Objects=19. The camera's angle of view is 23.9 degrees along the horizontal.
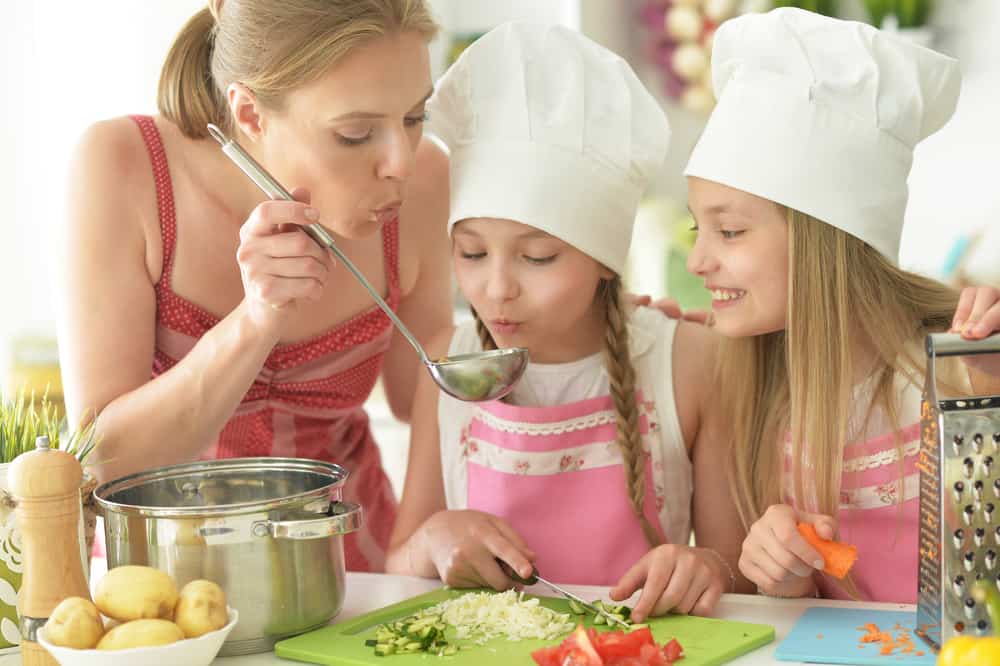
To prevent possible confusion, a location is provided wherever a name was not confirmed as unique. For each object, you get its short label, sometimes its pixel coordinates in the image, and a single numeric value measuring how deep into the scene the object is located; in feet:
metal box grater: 5.58
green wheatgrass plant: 6.00
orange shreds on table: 5.73
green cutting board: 5.77
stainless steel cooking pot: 5.74
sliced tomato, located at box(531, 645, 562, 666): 5.67
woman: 6.67
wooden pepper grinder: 5.64
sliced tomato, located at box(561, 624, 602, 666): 5.60
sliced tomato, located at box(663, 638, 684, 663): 5.73
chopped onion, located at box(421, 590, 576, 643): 5.97
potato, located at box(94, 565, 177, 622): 5.53
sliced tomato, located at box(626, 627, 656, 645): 5.73
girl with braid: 7.00
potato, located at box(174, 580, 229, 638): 5.55
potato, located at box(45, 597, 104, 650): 5.45
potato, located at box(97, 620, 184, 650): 5.46
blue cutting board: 5.67
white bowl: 5.43
